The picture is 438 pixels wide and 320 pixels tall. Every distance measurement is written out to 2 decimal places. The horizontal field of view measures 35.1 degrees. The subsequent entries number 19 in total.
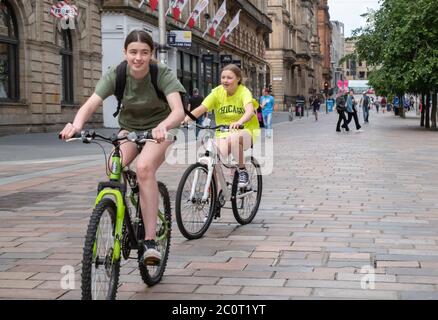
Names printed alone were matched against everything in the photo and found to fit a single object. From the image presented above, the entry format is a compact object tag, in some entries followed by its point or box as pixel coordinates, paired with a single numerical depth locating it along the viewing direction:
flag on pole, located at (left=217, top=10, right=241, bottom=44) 42.18
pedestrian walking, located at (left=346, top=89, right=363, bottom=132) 27.91
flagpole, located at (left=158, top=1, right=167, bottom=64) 23.72
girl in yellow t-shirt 6.73
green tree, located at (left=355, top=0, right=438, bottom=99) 27.84
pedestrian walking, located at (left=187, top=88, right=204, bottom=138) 24.44
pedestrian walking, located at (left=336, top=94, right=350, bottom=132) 27.53
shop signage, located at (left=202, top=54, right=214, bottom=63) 41.03
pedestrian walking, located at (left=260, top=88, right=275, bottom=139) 25.34
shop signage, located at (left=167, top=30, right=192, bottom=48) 29.69
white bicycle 6.11
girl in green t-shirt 4.39
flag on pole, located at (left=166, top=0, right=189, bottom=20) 30.83
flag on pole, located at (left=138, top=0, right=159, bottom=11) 28.83
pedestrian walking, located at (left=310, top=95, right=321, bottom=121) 48.67
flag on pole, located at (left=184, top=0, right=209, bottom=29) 33.06
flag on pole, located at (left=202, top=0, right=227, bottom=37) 38.00
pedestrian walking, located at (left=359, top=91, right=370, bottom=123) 39.53
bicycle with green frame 3.75
